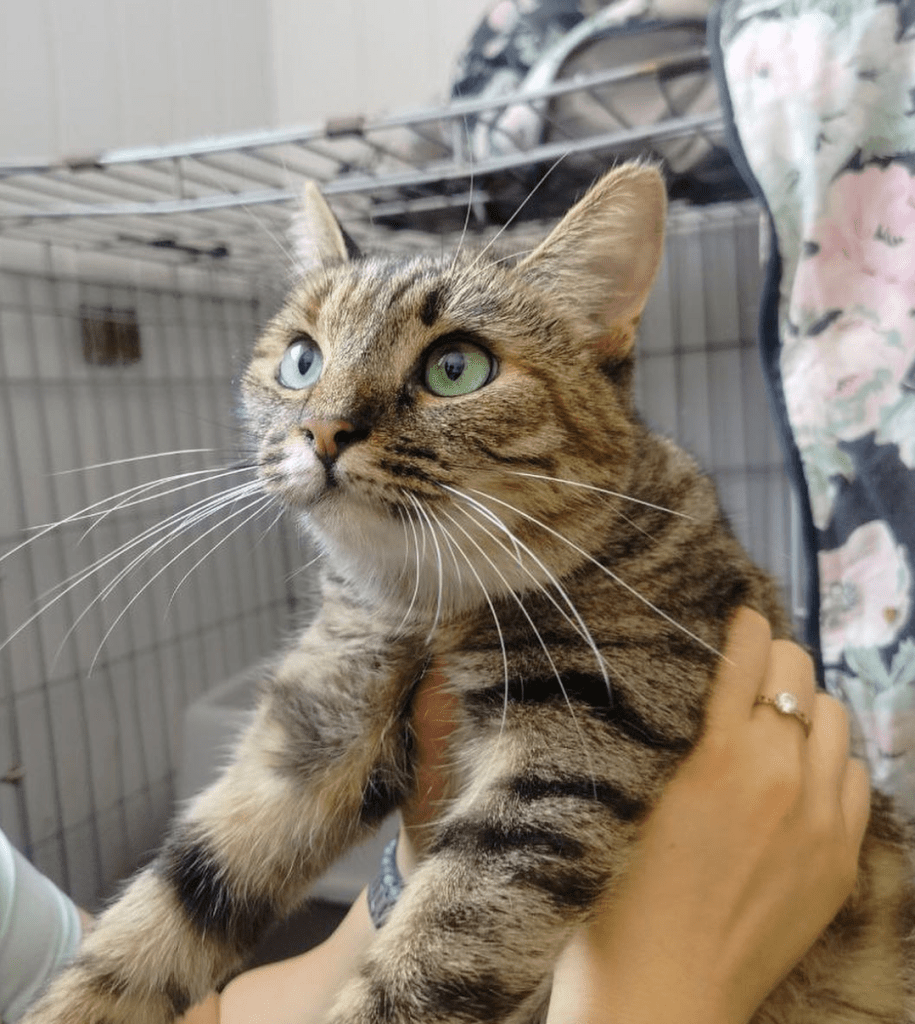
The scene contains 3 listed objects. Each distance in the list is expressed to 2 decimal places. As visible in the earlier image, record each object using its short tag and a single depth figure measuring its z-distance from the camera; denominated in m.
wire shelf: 0.36
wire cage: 0.43
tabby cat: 0.22
